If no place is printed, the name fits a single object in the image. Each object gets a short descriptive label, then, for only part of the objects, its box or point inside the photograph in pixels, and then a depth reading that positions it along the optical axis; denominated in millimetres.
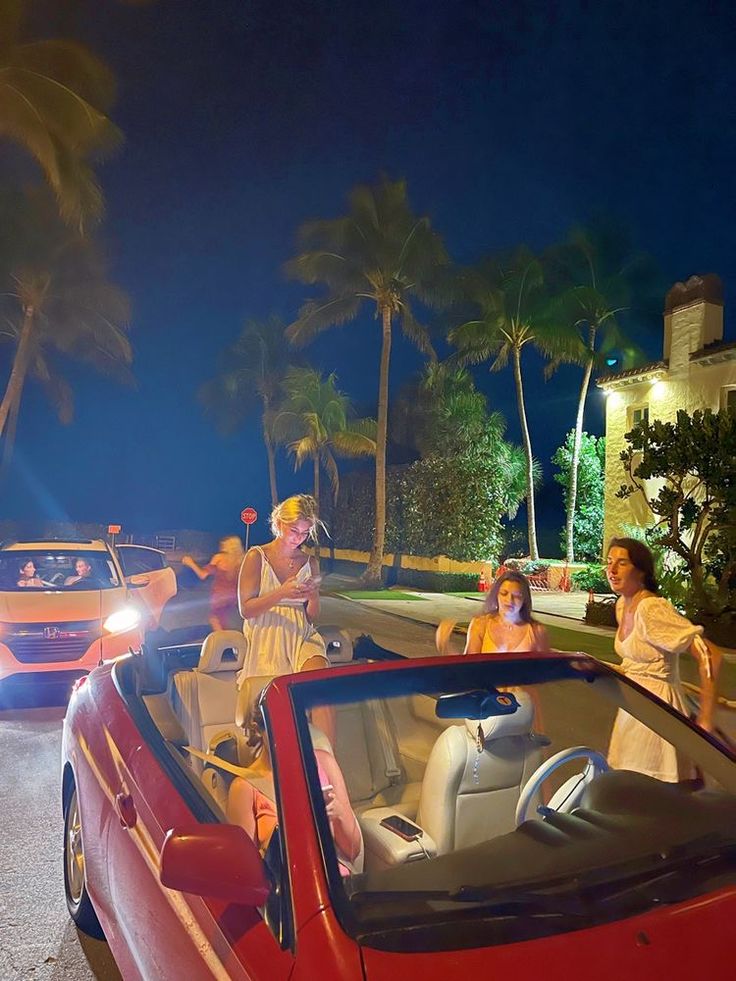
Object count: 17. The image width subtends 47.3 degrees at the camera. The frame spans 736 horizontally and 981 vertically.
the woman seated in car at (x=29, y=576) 9188
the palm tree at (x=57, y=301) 30219
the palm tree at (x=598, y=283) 28930
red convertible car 1761
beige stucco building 21516
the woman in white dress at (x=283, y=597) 4312
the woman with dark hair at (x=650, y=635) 3971
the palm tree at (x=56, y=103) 19859
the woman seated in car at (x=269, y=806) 2271
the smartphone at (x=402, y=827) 2607
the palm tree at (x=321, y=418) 35000
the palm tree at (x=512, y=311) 28828
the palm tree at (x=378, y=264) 27656
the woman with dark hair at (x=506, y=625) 4621
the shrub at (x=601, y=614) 17172
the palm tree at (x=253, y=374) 44969
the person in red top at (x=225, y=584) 8172
